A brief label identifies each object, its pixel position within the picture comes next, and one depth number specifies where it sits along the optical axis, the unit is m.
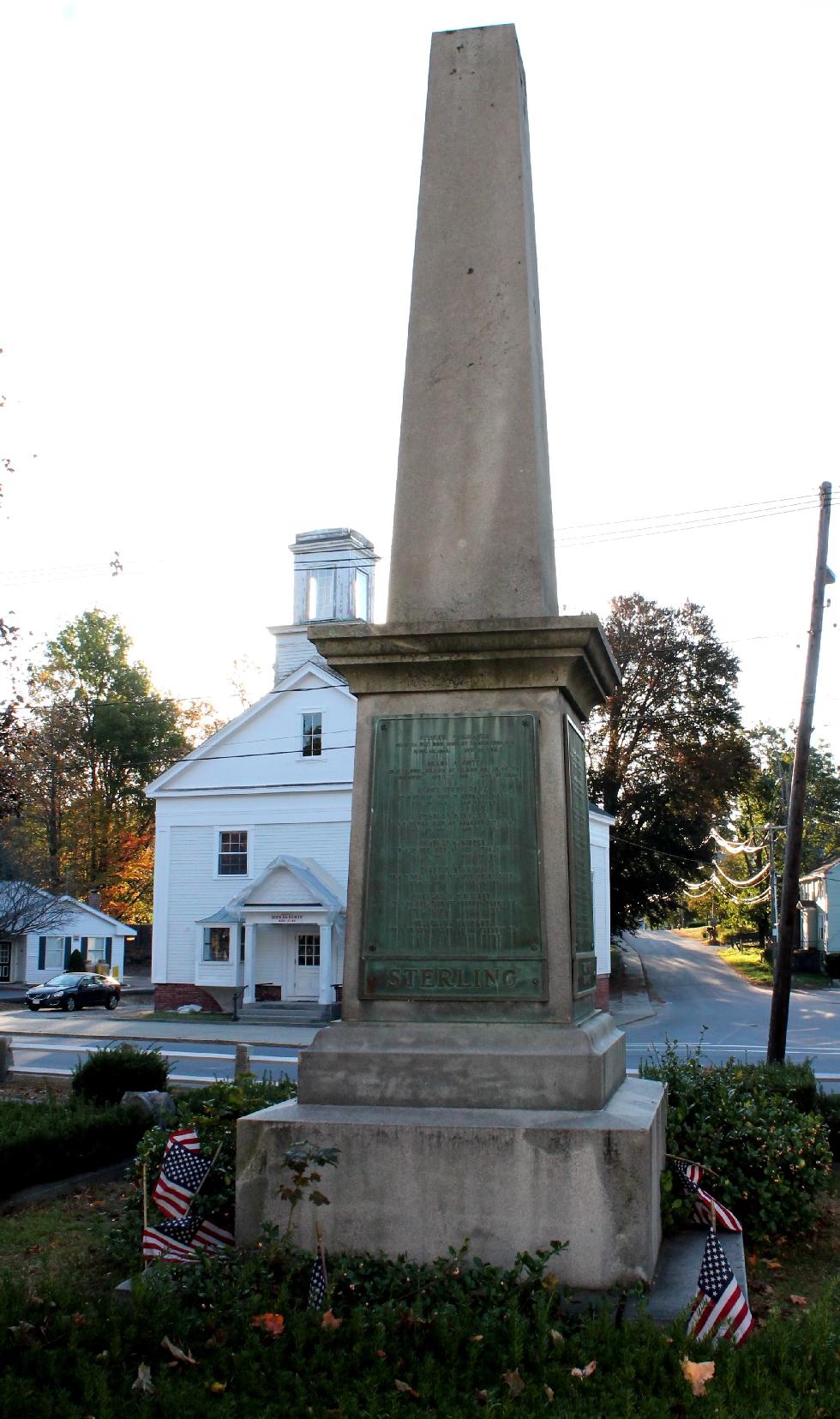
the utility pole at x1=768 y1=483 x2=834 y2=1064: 16.91
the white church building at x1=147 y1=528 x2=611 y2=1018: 33.56
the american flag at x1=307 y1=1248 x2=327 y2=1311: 4.85
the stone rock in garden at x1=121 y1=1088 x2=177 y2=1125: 10.09
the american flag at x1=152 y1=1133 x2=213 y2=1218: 6.00
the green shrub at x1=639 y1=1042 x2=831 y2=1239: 6.72
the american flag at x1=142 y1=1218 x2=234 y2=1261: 5.65
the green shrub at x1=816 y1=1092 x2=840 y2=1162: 9.98
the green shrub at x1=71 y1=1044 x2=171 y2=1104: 11.59
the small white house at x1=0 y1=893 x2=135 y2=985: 52.84
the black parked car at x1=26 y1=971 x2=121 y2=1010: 39.53
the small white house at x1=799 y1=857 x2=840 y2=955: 55.84
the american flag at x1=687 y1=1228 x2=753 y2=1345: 4.75
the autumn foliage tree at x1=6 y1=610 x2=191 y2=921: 62.25
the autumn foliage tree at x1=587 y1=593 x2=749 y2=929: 45.47
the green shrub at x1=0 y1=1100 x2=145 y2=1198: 8.62
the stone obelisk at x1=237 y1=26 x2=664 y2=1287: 5.43
